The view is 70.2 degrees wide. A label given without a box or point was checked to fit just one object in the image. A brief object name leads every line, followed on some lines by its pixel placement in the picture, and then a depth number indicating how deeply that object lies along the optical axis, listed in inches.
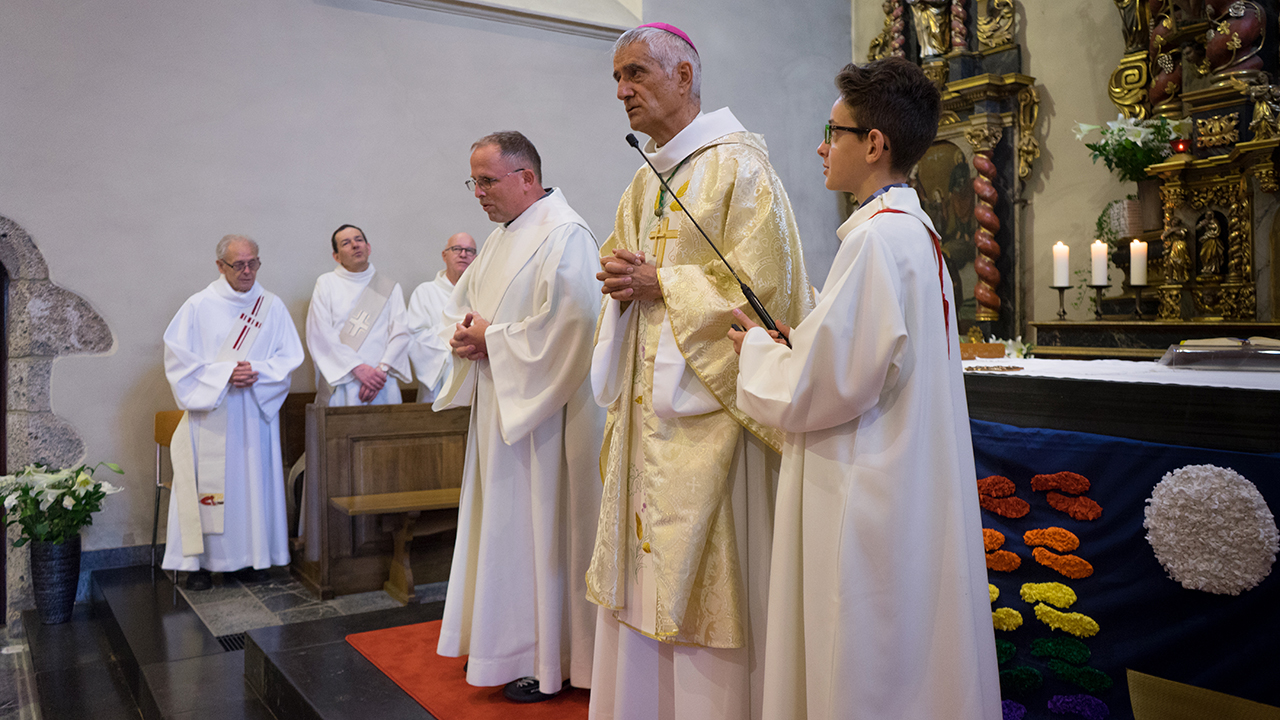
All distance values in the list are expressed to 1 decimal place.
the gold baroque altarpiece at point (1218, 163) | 211.0
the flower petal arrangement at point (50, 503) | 189.9
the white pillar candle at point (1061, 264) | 231.9
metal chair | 223.6
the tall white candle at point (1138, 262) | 231.8
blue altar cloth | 83.5
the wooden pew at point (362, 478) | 202.4
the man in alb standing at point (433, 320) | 261.7
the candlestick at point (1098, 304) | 243.3
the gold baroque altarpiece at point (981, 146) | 289.1
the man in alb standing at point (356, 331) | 239.5
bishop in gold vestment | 83.7
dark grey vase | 187.6
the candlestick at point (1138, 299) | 241.1
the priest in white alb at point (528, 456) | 114.2
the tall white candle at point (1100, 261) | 229.5
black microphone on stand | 78.9
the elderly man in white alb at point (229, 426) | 211.9
